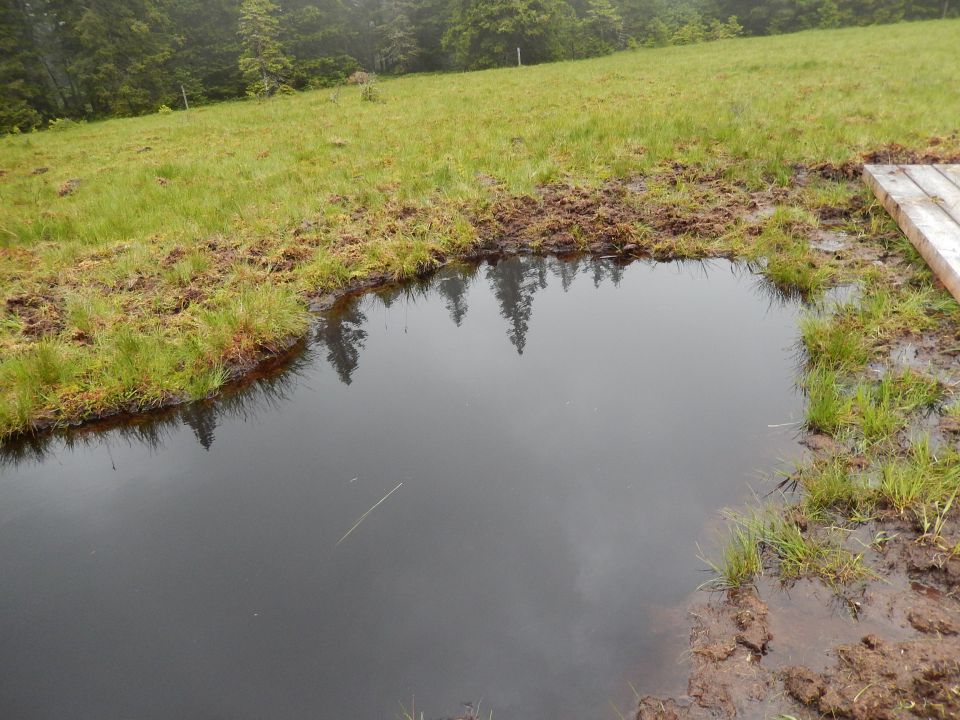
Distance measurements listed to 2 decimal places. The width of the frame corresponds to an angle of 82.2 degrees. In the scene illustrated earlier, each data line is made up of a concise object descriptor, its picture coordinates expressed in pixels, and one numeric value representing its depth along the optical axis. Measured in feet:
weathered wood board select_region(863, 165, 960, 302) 14.90
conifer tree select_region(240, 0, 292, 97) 83.15
